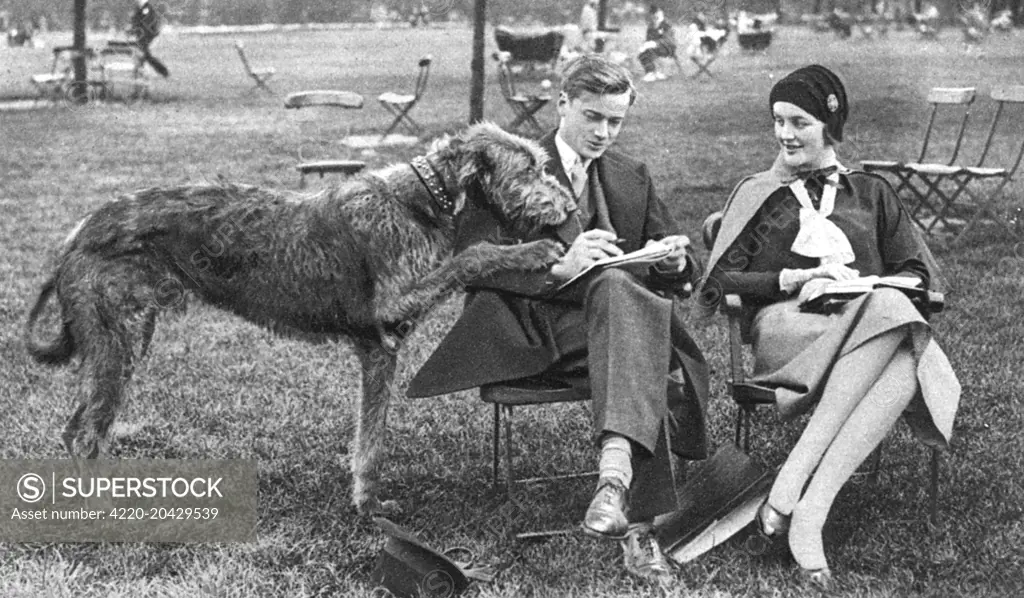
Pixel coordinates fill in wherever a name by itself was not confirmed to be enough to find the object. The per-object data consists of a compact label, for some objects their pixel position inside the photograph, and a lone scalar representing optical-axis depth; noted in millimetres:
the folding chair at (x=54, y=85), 15617
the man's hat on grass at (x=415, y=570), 3350
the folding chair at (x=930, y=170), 8219
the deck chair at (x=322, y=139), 9281
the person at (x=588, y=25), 20609
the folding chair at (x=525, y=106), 12500
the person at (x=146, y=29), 14984
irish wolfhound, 3709
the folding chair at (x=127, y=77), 16362
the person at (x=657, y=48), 19656
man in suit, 3422
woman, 3527
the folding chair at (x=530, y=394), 3734
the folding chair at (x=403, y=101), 12992
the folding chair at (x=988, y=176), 8055
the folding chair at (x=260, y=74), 15844
